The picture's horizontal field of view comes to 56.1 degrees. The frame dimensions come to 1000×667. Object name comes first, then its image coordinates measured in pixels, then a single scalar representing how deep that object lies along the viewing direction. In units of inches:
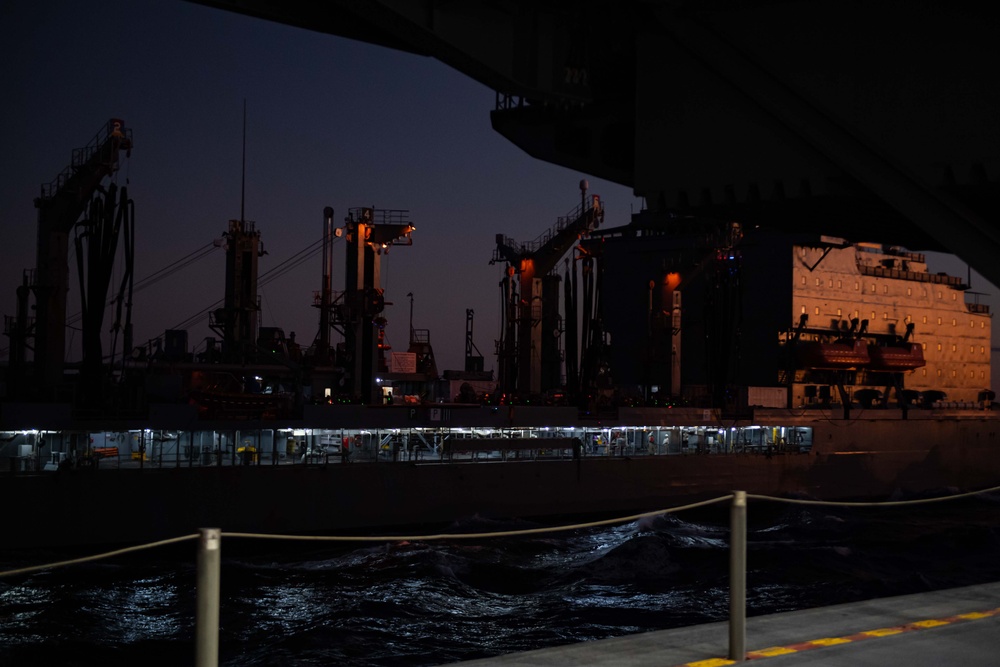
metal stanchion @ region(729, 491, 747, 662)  183.3
